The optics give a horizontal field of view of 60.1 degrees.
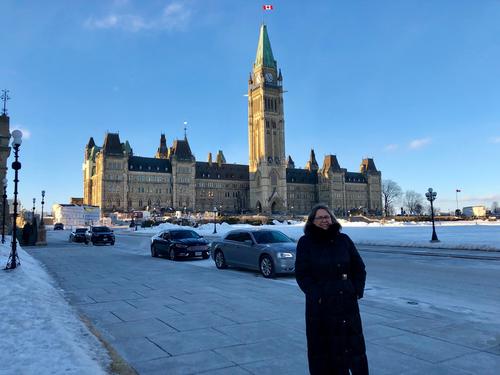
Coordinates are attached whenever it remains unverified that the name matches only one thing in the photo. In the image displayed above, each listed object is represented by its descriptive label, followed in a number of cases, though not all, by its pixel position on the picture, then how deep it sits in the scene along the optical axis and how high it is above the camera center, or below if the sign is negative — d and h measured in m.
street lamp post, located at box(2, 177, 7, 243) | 30.03 +2.91
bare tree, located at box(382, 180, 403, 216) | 169.73 +9.74
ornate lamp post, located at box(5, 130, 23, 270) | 13.70 +2.06
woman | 3.71 -0.70
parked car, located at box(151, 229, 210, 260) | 20.16 -1.14
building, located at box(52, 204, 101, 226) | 87.25 +1.53
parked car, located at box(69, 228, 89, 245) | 40.22 -1.16
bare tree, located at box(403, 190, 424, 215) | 169.07 +5.93
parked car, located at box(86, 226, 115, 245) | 35.00 -1.20
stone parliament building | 138.62 +15.63
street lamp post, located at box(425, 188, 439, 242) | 32.91 +1.55
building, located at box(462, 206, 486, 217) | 117.22 +1.12
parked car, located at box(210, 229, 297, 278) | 13.48 -1.09
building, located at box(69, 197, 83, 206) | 159.35 +8.54
